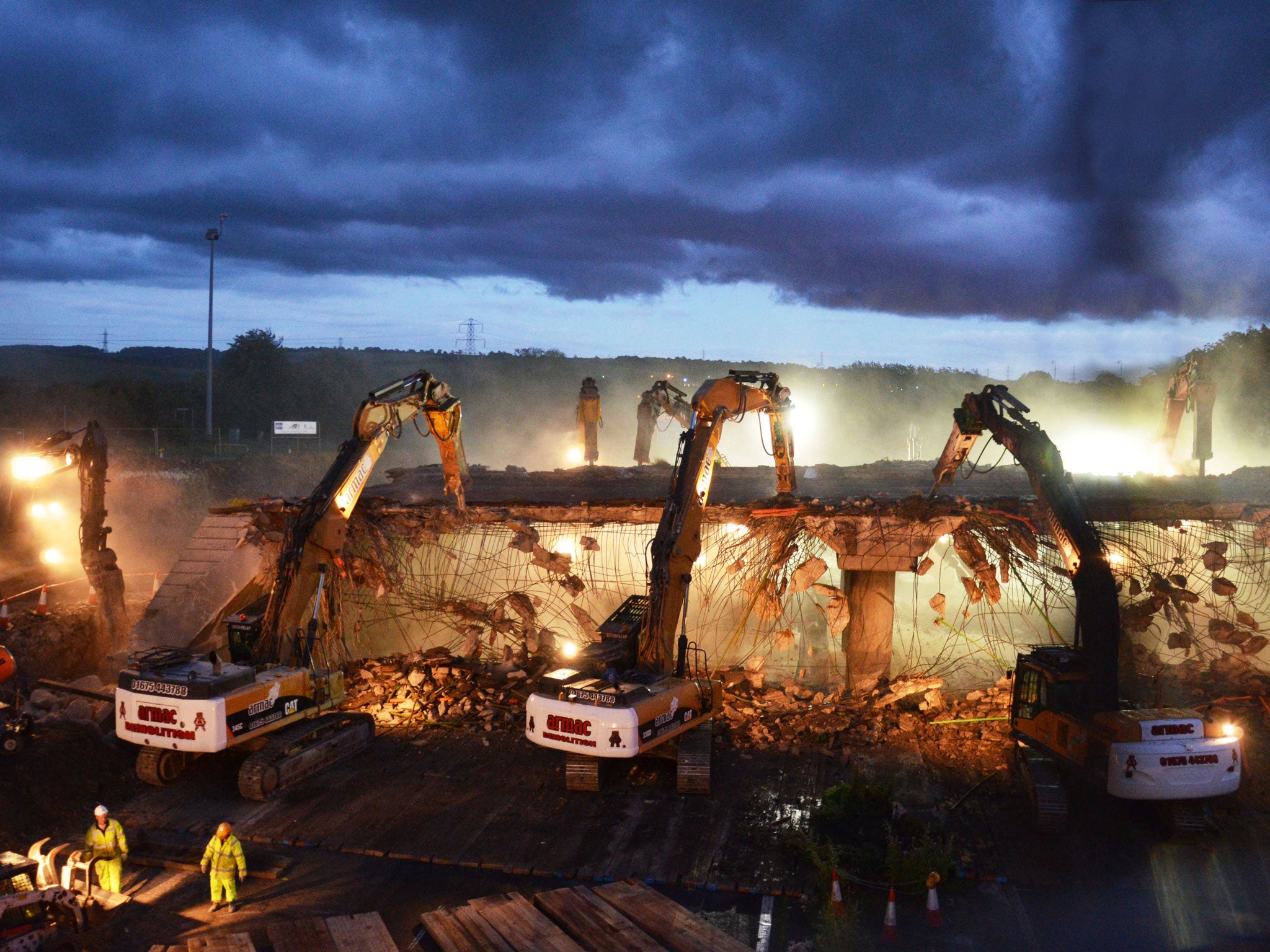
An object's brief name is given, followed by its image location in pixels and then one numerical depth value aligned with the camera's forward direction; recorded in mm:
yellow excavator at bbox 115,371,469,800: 12523
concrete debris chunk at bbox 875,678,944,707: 16703
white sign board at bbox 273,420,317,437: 41000
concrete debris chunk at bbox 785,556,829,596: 17031
